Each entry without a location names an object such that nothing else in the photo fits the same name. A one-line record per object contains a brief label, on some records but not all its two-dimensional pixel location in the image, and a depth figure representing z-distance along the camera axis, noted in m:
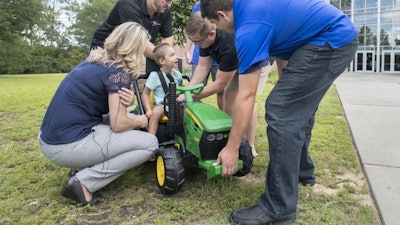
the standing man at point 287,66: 2.06
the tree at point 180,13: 9.32
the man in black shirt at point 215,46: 2.87
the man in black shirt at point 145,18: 3.50
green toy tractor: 2.54
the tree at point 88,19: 46.38
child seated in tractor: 3.35
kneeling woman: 2.57
